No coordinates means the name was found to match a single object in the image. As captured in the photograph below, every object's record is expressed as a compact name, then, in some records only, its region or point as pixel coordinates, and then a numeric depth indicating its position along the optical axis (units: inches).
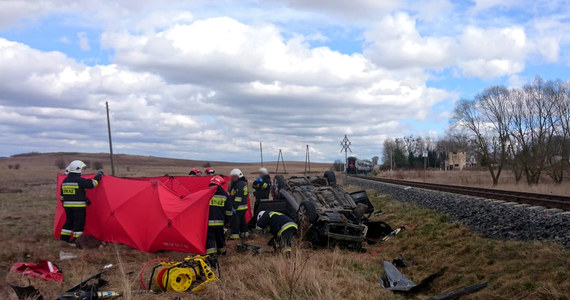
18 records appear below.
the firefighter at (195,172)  586.9
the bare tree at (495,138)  1390.3
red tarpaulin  361.4
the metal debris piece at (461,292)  237.0
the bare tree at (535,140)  1241.4
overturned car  400.2
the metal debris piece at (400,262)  357.1
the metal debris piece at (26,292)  227.5
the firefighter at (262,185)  513.1
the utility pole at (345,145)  2224.4
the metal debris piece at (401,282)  288.4
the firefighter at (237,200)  399.5
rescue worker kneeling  322.7
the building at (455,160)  3233.3
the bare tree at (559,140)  1167.6
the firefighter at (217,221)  358.9
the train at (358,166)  2524.6
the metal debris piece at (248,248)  354.4
